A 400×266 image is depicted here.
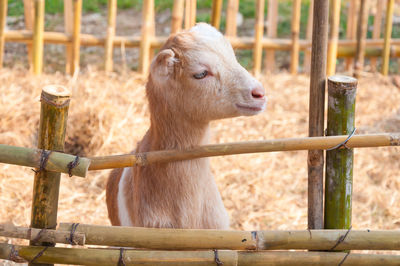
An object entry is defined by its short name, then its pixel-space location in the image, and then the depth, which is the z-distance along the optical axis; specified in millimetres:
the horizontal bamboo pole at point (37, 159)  4421
